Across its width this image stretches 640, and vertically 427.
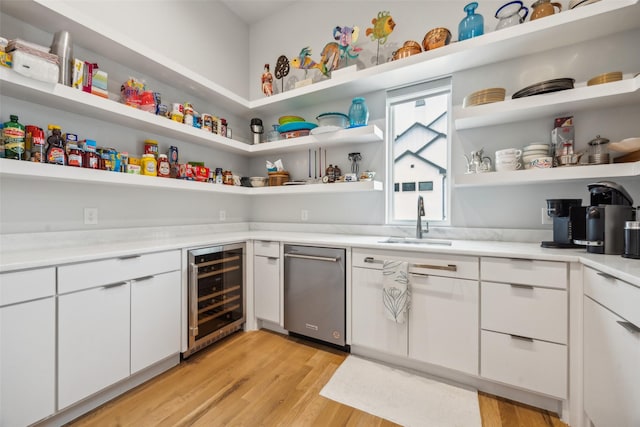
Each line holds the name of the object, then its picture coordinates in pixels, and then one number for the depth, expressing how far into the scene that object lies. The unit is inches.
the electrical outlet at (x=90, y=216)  74.0
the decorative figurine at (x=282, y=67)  117.6
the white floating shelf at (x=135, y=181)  56.2
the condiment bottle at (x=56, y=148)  61.6
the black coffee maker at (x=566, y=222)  61.5
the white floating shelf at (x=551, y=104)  59.5
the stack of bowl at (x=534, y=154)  69.2
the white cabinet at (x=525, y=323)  56.1
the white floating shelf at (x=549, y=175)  59.5
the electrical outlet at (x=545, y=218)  74.0
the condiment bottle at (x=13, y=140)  56.5
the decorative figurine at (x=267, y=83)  114.2
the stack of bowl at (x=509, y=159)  72.1
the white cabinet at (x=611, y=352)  38.7
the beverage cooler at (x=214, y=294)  78.9
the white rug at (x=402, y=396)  57.4
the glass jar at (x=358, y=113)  94.4
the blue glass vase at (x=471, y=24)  73.8
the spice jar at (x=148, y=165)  81.6
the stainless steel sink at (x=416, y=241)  80.3
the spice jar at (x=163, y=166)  86.4
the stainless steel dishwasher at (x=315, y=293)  82.0
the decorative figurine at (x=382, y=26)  88.9
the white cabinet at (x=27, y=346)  46.4
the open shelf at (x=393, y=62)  60.5
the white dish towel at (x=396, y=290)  70.6
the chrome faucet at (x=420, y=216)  86.4
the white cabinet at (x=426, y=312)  64.8
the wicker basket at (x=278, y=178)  113.4
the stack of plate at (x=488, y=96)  72.7
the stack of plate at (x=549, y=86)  64.1
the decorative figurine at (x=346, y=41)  97.4
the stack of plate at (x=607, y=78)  60.6
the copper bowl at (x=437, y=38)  77.5
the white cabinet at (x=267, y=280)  93.3
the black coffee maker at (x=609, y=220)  53.9
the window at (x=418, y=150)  93.4
